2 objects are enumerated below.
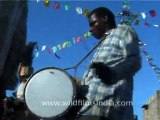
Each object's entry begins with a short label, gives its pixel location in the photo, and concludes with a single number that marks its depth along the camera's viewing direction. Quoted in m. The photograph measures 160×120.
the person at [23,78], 3.29
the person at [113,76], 2.83
